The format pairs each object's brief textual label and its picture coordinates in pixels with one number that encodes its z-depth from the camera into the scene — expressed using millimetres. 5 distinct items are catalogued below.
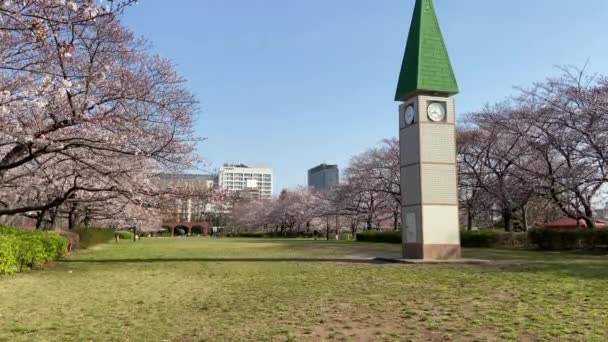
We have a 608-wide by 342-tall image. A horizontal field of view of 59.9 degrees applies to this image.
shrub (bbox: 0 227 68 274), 12836
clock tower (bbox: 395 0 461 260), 17906
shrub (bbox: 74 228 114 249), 30500
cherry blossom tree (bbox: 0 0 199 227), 10438
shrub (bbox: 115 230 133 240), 58075
